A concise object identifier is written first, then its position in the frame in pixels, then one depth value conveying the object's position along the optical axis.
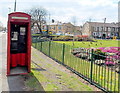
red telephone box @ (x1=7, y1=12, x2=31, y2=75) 6.36
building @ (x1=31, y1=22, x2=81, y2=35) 74.16
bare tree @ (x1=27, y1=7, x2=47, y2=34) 46.01
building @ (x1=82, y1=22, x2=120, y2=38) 63.78
